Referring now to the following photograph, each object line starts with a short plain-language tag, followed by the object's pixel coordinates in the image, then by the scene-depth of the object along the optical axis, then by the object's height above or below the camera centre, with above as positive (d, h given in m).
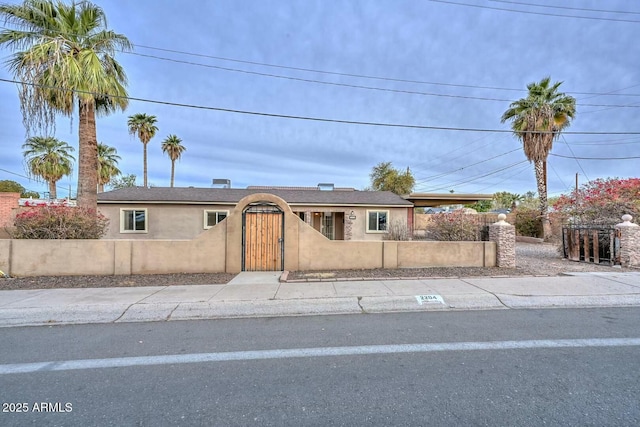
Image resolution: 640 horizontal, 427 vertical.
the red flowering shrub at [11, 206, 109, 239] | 8.81 -0.07
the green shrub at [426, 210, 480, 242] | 10.44 -0.22
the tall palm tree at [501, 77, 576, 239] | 18.47 +6.29
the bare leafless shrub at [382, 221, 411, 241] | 12.90 -0.55
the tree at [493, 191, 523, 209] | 57.19 +4.08
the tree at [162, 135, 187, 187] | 35.07 +8.63
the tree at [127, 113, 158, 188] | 29.19 +9.40
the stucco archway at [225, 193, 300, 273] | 9.25 -0.36
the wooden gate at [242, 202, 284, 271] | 9.36 -0.56
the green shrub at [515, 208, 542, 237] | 20.91 -0.12
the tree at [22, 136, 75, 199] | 29.58 +6.22
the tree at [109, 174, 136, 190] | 42.50 +6.13
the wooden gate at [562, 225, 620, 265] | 10.35 -0.89
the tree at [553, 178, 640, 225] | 11.64 +0.74
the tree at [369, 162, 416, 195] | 34.06 +4.81
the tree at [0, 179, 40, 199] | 37.91 +4.79
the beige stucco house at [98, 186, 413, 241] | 16.27 +0.63
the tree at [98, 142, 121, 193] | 30.80 +5.94
